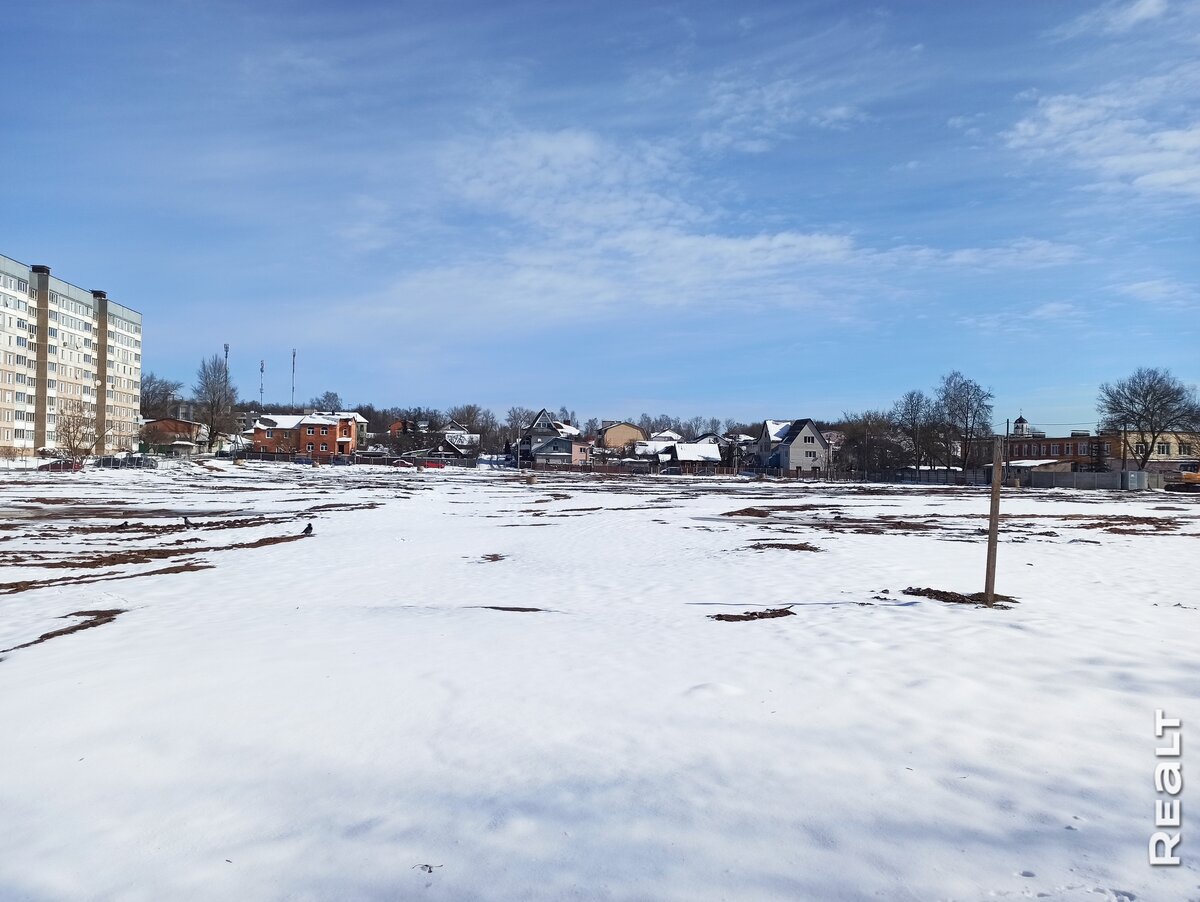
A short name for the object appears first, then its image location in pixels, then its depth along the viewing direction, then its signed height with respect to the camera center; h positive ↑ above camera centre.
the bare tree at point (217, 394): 124.12 +7.37
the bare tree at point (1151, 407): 78.06 +5.88
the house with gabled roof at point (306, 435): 132.25 +0.72
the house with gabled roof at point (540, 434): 131.90 +2.16
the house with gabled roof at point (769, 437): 120.44 +2.55
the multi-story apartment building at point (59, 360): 93.81 +10.01
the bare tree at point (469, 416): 189.38 +7.04
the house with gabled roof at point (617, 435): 173.38 +3.02
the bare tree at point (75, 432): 75.44 +0.11
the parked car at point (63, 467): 64.56 -2.91
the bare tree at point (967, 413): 92.38 +5.57
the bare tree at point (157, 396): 152.11 +8.51
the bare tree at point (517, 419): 178.75 +6.70
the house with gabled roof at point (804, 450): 105.88 +0.53
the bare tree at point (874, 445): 99.69 +1.47
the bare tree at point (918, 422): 95.19 +4.64
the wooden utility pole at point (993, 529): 10.14 -0.95
